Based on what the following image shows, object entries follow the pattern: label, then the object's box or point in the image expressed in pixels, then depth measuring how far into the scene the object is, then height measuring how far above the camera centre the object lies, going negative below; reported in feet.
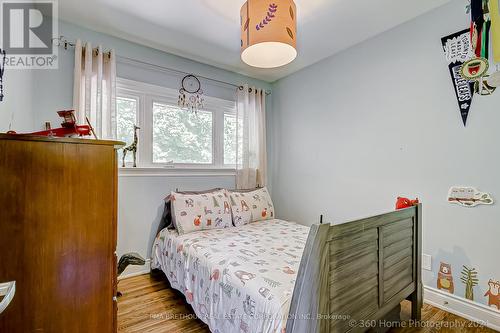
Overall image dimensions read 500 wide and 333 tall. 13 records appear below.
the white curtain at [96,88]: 7.29 +2.35
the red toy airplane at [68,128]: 4.09 +0.63
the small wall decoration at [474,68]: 5.95 +2.50
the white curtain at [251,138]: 10.77 +1.25
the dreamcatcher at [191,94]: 9.60 +2.88
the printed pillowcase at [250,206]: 9.08 -1.57
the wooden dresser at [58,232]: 2.97 -0.92
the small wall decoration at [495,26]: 5.75 +3.38
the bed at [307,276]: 3.66 -2.19
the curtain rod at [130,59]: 7.27 +3.65
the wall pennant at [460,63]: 6.16 +2.75
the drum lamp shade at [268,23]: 4.95 +2.99
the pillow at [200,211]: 7.87 -1.57
